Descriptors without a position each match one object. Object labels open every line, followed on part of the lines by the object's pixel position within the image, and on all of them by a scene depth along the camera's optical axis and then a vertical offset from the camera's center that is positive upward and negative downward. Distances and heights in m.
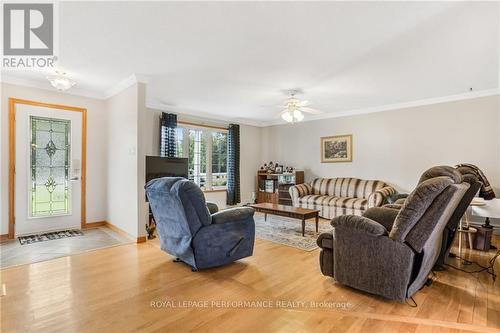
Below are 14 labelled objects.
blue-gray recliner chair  2.82 -0.71
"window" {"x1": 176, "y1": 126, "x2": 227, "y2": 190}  6.34 +0.25
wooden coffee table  4.28 -0.81
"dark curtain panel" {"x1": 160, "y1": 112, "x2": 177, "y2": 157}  5.72 +0.63
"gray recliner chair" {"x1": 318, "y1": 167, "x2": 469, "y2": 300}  2.11 -0.67
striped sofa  5.15 -0.67
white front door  4.18 -0.10
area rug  4.01 -1.19
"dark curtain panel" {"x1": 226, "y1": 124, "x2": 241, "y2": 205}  7.10 -0.06
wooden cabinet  6.86 -0.59
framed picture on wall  6.22 +0.37
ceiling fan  4.49 +0.93
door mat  4.01 -1.16
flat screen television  4.27 -0.06
